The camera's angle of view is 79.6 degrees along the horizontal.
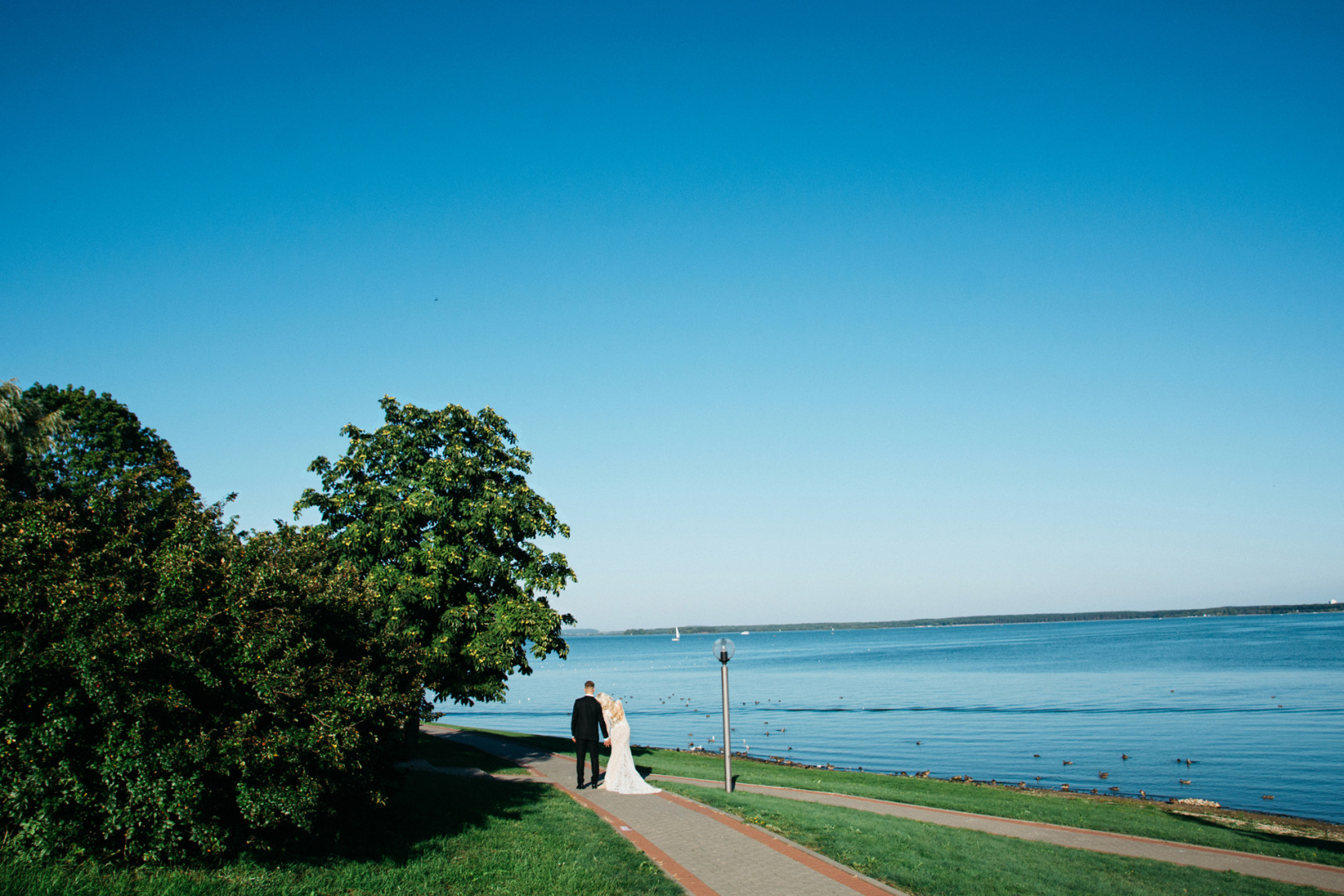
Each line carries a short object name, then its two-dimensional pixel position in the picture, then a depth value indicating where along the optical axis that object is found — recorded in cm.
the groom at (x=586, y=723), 1470
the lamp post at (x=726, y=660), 1461
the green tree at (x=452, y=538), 1695
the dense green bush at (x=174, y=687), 634
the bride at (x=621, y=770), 1433
